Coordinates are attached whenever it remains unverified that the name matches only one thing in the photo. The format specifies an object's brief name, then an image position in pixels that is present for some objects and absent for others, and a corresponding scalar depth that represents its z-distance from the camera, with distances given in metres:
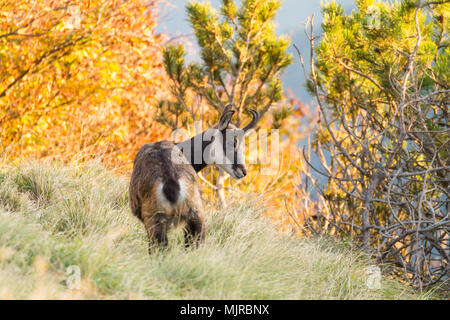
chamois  7.97
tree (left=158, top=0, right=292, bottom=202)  18.73
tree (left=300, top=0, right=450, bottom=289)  10.58
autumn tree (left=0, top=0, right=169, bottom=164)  18.45
